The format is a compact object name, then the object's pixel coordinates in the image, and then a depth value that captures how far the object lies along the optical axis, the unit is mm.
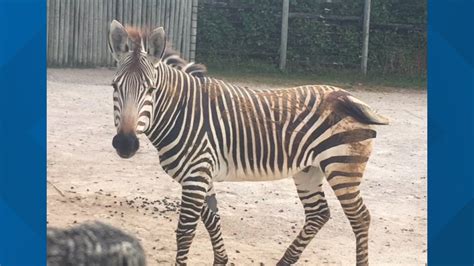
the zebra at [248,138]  5254
